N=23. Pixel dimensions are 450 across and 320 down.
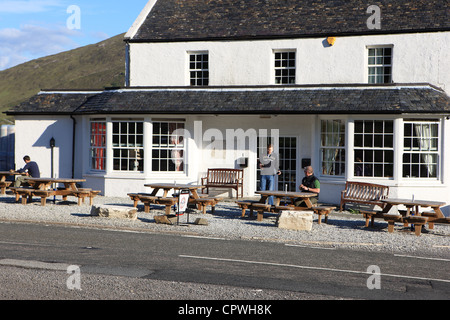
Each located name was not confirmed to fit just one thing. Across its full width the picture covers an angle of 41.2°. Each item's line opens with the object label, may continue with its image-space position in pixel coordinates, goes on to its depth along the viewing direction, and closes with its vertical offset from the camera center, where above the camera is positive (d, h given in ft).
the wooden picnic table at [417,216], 45.01 -4.01
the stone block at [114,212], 50.11 -4.24
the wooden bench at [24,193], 59.41 -3.19
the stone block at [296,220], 46.16 -4.42
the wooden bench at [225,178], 71.41 -1.81
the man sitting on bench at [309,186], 51.94 -1.98
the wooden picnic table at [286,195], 50.01 -2.70
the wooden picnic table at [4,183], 70.03 -2.62
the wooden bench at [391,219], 45.42 -4.17
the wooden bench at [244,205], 52.54 -3.71
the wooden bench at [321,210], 49.60 -3.86
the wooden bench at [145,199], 54.34 -3.40
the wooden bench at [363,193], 56.54 -2.80
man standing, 62.49 -0.83
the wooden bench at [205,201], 54.49 -3.59
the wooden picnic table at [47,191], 58.96 -2.98
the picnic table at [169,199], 53.01 -3.33
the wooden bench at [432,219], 46.06 -4.22
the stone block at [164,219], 48.29 -4.63
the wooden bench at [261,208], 51.13 -3.86
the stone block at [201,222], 48.24 -4.80
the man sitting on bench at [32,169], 67.65 -0.93
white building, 62.90 +6.81
